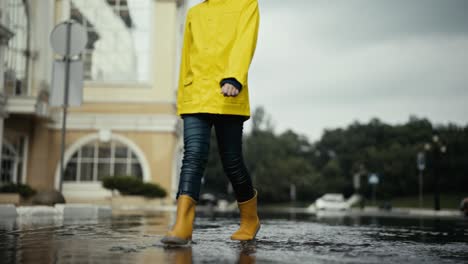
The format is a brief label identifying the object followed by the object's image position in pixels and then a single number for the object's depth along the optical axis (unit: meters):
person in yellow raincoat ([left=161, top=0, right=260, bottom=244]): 4.73
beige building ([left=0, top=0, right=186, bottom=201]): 33.38
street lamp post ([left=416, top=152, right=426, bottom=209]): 34.88
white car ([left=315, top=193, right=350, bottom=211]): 42.22
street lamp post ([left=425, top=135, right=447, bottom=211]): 31.13
